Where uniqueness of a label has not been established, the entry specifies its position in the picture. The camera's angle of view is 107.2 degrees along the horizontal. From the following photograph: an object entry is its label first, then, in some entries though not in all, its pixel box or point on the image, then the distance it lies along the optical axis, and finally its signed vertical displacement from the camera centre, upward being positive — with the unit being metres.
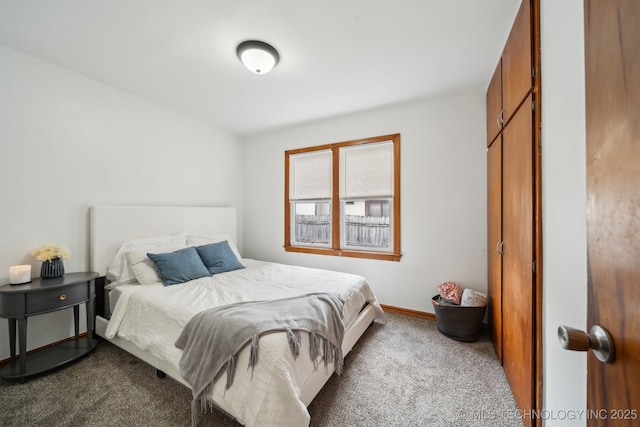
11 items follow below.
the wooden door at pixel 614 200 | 0.44 +0.03
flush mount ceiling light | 1.88 +1.31
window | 3.08 +0.23
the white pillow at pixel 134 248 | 2.35 -0.37
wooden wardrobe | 1.30 +0.03
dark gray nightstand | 1.72 -0.73
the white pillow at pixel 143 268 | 2.25 -0.52
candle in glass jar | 1.84 -0.47
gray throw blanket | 1.36 -0.75
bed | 1.25 -0.71
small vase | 2.01 -0.47
